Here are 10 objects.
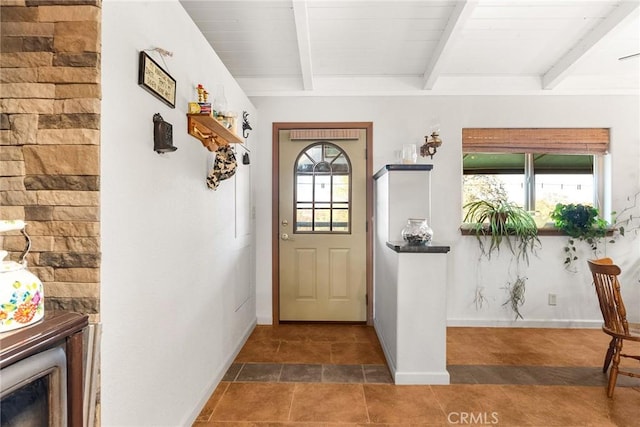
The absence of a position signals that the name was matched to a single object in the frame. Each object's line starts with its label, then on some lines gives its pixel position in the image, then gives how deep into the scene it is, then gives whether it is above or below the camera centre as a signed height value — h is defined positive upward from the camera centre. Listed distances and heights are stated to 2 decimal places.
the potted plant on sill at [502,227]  3.26 -0.15
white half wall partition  2.25 -0.70
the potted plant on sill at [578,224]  3.18 -0.12
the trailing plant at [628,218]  3.32 -0.06
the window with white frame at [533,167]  3.37 +0.47
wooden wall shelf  1.80 +0.48
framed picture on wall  1.33 +0.58
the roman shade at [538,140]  3.36 +0.73
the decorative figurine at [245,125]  2.91 +0.78
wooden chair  2.09 -0.65
